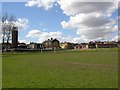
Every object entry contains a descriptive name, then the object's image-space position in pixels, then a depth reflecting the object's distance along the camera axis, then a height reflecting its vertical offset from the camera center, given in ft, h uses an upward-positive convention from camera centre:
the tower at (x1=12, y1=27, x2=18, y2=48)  134.09 +6.34
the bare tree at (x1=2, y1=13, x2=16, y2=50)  100.31 +18.58
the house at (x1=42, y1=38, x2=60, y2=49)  234.74 +6.81
